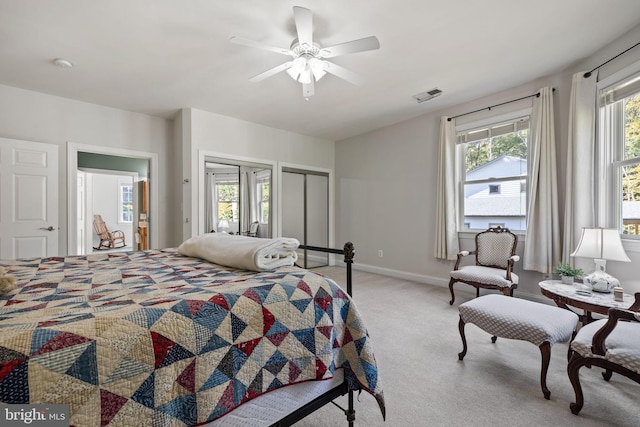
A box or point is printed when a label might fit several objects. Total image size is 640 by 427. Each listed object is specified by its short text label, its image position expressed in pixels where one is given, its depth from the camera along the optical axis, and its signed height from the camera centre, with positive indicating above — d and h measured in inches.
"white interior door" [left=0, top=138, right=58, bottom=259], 126.7 +6.0
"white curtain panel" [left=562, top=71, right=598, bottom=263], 108.0 +20.7
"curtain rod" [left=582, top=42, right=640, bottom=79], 96.8 +54.2
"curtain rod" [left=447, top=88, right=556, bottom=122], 128.9 +53.5
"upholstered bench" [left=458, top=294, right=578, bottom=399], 66.6 -27.4
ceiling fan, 81.0 +50.1
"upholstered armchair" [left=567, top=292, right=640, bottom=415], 54.7 -27.5
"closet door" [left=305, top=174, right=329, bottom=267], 224.1 -2.3
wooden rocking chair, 303.9 -24.4
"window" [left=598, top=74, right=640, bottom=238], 99.6 +21.0
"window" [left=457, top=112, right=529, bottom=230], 140.5 +21.0
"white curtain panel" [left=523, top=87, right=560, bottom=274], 122.4 +6.7
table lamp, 83.1 -11.9
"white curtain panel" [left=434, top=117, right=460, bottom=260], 157.6 +7.8
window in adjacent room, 334.6 +9.4
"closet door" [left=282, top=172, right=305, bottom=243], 211.3 +5.3
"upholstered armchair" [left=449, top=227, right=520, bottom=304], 116.9 -24.0
